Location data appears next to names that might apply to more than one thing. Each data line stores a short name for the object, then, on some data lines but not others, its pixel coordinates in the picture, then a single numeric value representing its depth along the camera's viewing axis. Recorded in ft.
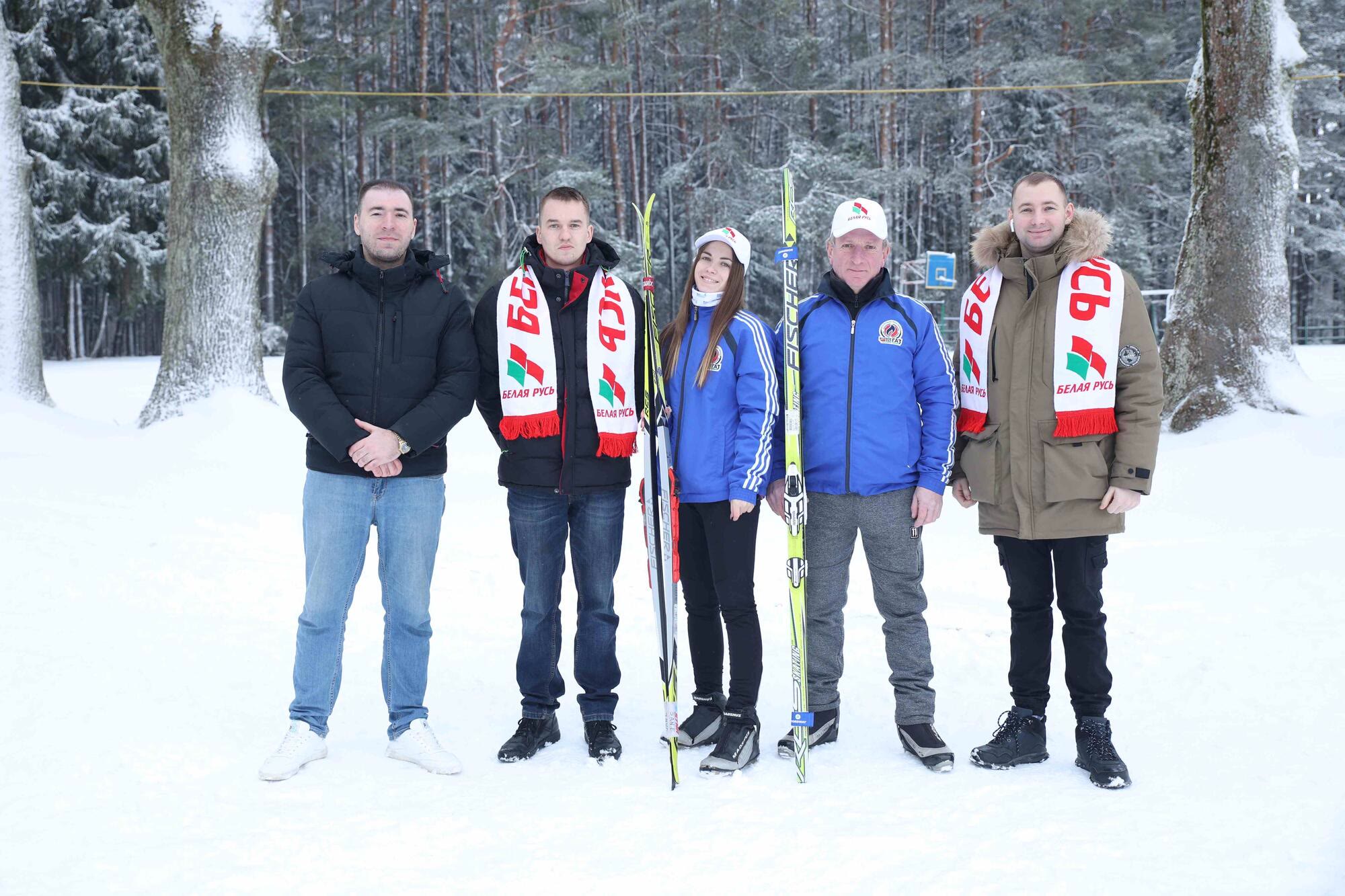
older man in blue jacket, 10.78
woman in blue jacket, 10.77
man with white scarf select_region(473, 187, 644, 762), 10.87
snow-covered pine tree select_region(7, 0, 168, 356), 66.08
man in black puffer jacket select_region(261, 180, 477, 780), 10.41
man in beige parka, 10.22
